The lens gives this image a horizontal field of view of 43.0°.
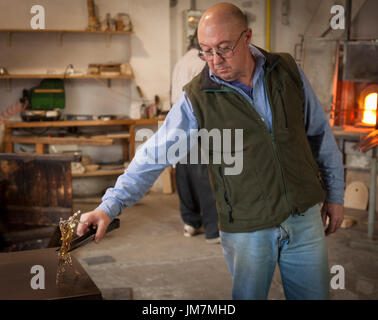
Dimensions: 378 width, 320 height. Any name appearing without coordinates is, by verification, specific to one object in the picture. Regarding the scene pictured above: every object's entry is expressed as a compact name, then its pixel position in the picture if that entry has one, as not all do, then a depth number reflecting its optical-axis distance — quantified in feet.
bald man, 6.23
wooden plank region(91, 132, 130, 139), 19.65
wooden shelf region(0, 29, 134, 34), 19.25
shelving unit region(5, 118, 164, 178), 18.45
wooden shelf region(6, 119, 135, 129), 19.17
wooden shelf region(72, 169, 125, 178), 19.29
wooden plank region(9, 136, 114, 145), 18.20
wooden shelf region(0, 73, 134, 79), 19.16
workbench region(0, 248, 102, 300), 5.30
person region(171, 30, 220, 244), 14.30
